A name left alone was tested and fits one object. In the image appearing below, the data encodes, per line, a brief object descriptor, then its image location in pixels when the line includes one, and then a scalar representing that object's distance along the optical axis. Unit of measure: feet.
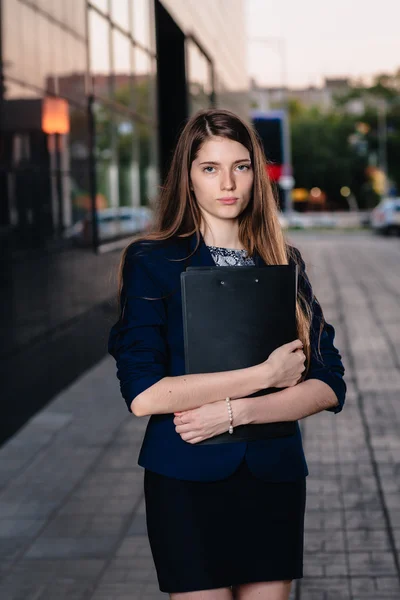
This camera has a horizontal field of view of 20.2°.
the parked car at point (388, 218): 167.43
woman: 8.01
